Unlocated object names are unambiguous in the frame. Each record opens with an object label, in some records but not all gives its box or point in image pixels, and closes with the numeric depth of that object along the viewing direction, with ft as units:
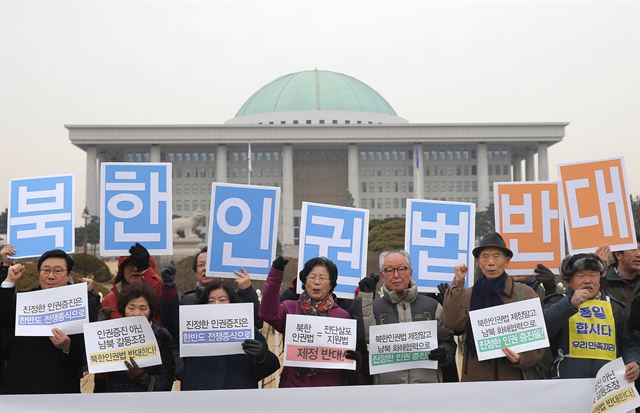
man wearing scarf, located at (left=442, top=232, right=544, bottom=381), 14.96
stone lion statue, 127.03
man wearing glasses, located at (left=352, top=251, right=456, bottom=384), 15.19
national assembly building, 247.29
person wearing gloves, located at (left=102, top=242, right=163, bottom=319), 16.83
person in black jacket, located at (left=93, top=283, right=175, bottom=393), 14.65
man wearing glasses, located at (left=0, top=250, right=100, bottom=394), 14.80
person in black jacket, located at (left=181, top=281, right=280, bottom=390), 14.93
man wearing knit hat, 14.69
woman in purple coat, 15.03
